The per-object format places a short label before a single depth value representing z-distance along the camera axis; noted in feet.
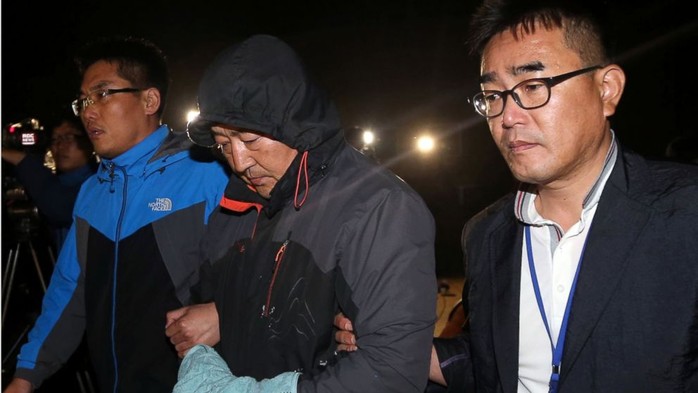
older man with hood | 4.48
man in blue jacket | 6.94
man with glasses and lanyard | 4.36
